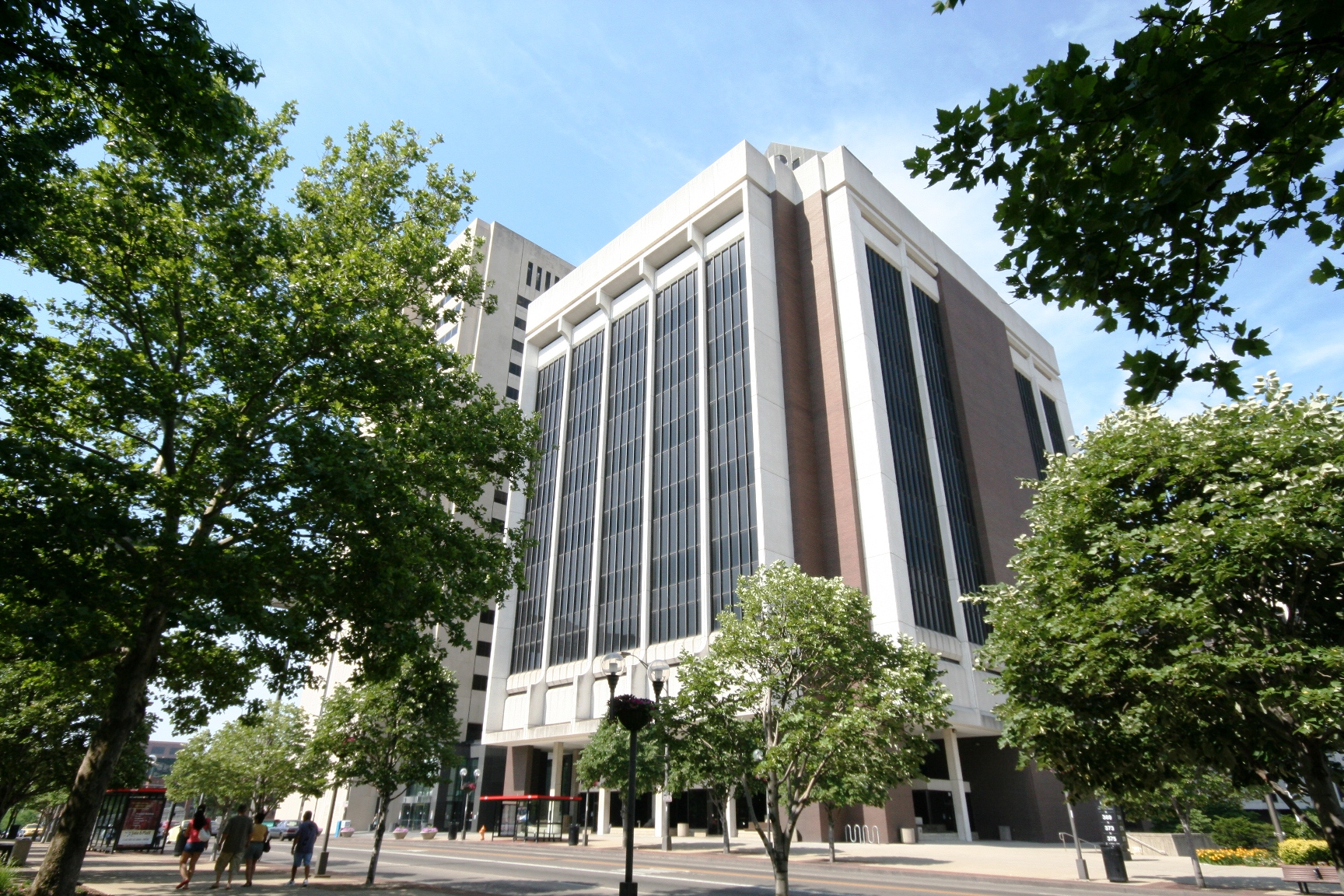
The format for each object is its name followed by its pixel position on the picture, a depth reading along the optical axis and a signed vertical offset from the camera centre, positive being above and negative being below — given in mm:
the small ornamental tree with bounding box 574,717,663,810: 36438 +2145
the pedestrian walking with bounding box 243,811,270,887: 17734 -880
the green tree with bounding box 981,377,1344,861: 12281 +3428
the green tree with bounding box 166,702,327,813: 48750 +2531
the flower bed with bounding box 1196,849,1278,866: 29780 -1530
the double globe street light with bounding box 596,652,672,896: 12289 +1676
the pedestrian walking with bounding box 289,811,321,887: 19047 -904
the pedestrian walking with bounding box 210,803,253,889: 17141 -801
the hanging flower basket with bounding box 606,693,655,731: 13836 +1645
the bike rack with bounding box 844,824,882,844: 38000 -1085
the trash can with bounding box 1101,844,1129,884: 21219 -1276
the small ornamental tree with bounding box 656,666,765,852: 15961 +1441
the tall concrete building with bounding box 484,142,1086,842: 44031 +22147
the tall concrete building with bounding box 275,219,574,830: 61719 +37890
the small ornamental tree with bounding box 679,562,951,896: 15039 +2589
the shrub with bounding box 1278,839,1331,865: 22281 -1004
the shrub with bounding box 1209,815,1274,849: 37750 -863
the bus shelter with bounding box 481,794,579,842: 45406 -697
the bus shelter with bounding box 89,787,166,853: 33750 -684
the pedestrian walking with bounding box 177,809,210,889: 17422 -930
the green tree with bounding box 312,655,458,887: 20922 +1881
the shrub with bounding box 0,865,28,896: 12438 -1341
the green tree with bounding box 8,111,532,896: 11297 +5482
